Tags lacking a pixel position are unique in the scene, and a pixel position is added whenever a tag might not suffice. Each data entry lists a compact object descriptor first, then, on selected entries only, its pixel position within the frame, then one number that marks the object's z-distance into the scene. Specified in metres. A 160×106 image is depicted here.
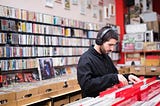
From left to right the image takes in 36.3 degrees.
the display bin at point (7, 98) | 2.42
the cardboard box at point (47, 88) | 3.03
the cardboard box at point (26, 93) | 2.65
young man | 1.84
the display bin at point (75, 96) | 3.80
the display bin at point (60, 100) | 3.38
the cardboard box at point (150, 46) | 5.74
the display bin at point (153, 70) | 5.47
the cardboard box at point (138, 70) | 5.63
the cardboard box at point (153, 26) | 6.09
